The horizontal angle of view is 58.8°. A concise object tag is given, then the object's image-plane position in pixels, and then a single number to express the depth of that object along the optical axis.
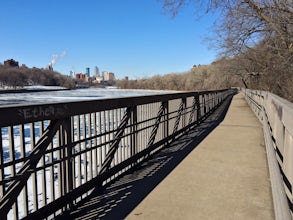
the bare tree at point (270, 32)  11.88
